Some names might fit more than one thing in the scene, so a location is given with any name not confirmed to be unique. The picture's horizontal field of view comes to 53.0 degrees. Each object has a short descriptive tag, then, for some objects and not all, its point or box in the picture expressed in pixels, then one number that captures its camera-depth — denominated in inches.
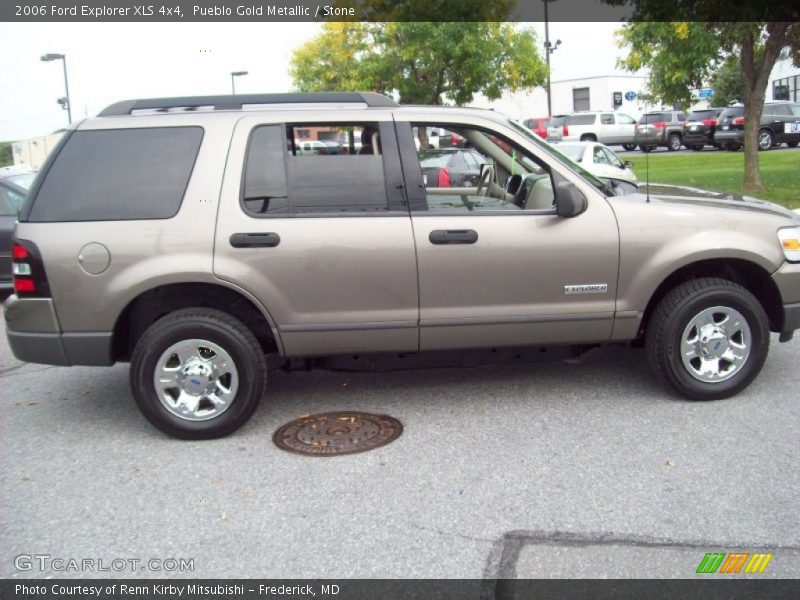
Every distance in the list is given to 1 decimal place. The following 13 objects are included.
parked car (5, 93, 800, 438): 180.9
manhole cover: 181.2
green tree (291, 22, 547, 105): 778.1
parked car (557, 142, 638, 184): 634.8
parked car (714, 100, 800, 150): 1171.3
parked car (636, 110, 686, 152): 1361.1
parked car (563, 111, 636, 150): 1430.9
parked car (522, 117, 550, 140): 1380.4
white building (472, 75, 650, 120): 2134.6
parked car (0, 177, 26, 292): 352.5
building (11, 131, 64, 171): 1183.6
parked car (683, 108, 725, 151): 1273.4
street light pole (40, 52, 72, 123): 998.4
